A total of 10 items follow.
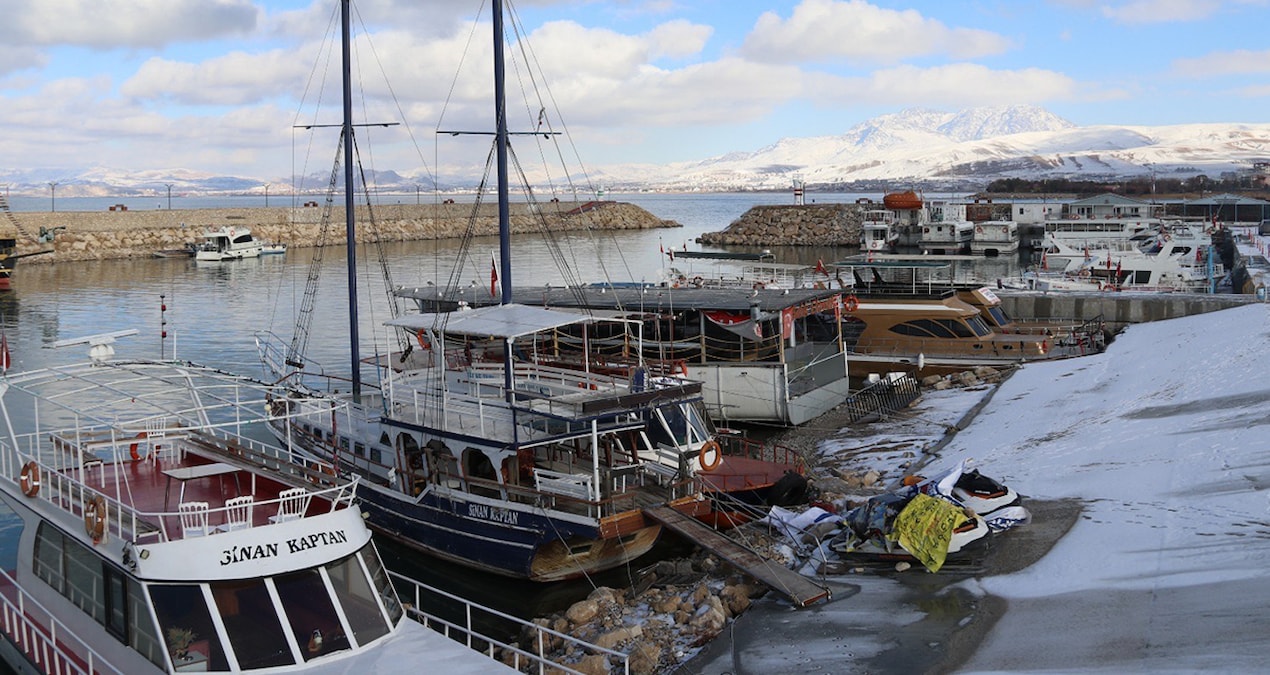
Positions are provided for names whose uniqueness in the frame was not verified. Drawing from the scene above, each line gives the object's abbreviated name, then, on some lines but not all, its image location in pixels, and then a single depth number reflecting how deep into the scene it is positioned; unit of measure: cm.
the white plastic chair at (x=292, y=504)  1162
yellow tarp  1555
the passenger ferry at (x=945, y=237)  8419
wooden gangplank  1495
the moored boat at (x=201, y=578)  1101
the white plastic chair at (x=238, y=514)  1138
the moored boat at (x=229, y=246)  8812
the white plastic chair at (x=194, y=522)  1127
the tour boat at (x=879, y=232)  7400
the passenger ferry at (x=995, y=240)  8856
